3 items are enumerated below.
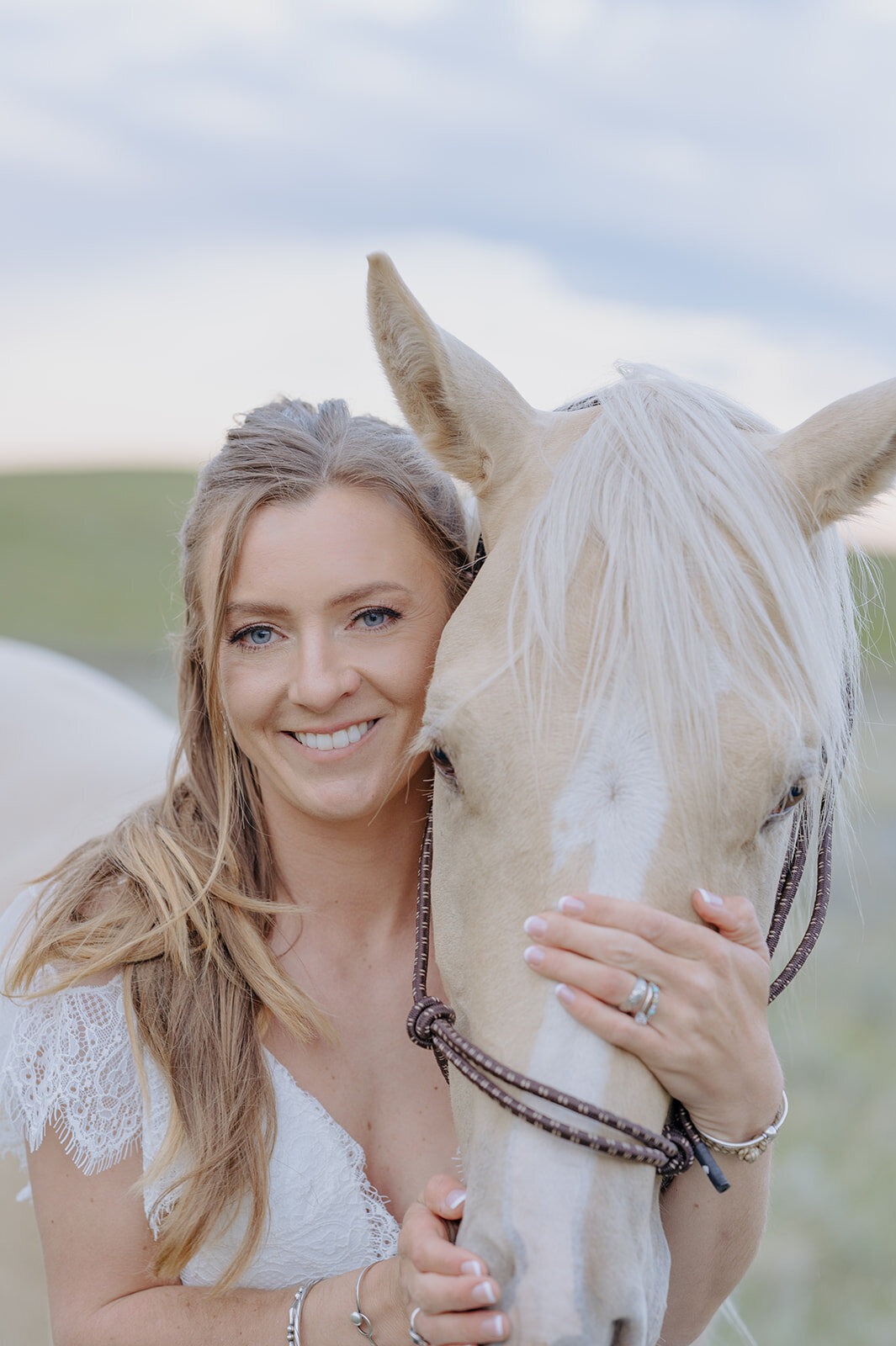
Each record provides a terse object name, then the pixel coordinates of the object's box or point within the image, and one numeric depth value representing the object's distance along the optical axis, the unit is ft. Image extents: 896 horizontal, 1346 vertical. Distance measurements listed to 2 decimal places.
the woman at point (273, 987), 4.38
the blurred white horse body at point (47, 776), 5.38
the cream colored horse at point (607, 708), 3.78
